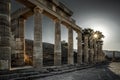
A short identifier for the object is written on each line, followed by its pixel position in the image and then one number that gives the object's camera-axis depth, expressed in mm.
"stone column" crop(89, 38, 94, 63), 20295
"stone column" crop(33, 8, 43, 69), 8714
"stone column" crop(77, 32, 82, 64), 15716
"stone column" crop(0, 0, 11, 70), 5999
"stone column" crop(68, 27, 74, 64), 13767
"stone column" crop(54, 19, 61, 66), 11197
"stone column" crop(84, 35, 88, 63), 17658
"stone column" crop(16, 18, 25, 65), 11156
